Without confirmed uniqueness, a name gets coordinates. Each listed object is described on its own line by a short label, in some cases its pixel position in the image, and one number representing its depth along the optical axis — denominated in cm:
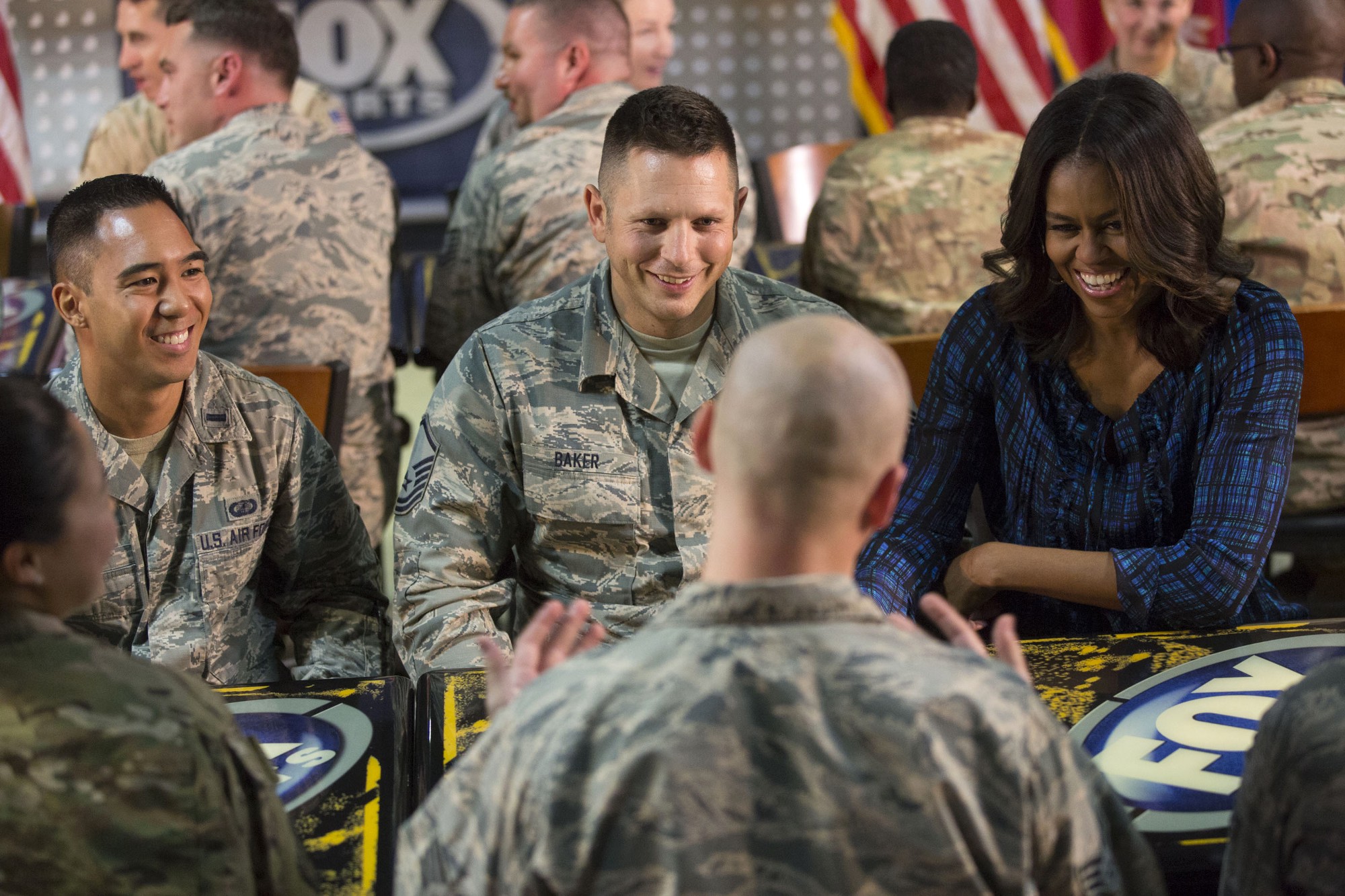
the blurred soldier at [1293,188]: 289
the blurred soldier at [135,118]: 431
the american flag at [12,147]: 564
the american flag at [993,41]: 577
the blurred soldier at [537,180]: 324
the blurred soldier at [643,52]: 454
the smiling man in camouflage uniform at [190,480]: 197
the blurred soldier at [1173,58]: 468
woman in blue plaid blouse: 183
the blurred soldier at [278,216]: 304
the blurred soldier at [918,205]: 336
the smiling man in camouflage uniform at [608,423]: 198
